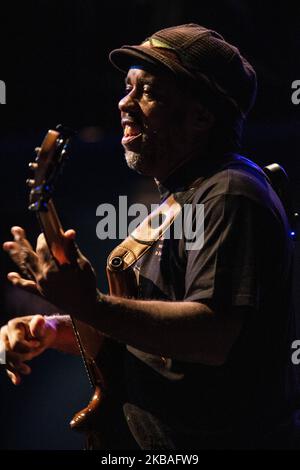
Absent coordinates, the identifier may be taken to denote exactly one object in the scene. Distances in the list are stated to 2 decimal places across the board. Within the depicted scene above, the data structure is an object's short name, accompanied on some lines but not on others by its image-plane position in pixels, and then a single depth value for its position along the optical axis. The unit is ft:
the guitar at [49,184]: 7.42
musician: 7.61
